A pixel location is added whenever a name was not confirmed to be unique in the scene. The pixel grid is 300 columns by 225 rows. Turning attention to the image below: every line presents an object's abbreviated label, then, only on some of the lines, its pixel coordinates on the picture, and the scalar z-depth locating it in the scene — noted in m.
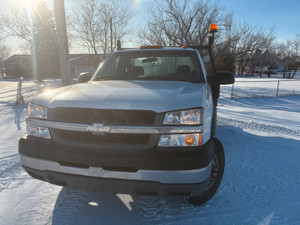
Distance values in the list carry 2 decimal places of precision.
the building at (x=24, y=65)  46.91
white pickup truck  1.79
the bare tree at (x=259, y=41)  29.30
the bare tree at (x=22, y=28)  20.18
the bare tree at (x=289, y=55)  41.54
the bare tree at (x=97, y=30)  18.31
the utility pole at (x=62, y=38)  6.05
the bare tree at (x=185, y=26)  14.31
